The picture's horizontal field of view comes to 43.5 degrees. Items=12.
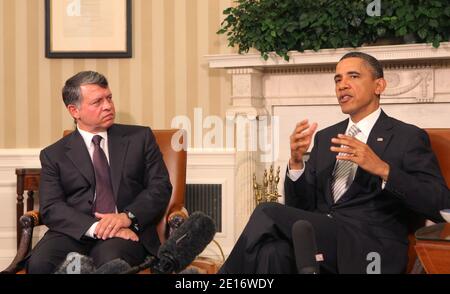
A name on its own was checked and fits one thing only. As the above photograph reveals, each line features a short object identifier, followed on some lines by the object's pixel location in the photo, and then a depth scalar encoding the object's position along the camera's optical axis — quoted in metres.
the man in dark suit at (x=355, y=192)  2.28
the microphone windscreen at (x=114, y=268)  1.42
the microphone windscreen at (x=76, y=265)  1.55
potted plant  3.52
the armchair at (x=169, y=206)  2.85
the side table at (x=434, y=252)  1.97
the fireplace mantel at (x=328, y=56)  3.59
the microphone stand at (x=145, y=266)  1.45
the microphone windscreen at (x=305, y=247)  1.61
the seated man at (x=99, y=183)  2.73
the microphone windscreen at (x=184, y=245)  1.52
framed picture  4.40
